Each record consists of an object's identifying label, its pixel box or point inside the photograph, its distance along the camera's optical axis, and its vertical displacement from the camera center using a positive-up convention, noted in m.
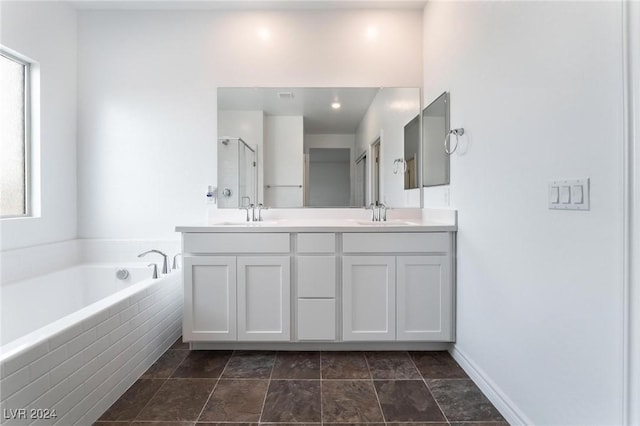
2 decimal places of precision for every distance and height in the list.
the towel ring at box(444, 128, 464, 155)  1.93 +0.45
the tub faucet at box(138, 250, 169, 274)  2.35 -0.40
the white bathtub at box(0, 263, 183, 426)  1.15 -0.61
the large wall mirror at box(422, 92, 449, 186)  2.15 +0.50
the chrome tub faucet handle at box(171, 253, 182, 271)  2.50 -0.40
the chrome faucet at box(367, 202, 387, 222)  2.56 +0.00
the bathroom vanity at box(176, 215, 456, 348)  2.02 -0.44
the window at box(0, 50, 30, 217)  2.12 +0.51
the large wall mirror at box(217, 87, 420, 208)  2.59 +0.52
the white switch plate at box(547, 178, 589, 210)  1.04 +0.06
